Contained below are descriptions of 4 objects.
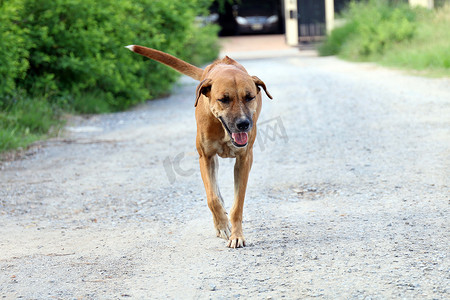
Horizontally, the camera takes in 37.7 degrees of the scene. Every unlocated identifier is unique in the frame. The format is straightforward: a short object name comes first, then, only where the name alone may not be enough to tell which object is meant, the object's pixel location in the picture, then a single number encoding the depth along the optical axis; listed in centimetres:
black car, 3520
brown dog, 418
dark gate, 2825
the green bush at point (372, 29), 1870
